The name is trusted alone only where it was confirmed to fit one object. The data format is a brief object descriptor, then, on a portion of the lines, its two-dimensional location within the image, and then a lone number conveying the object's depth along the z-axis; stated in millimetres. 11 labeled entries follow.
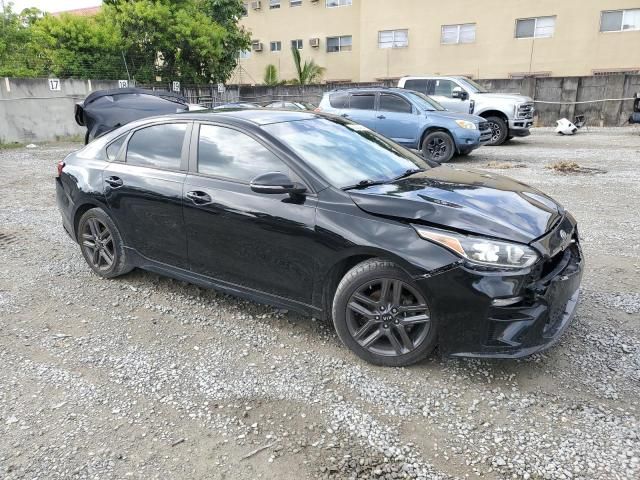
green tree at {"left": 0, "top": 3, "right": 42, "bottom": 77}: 17828
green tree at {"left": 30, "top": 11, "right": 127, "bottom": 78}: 18047
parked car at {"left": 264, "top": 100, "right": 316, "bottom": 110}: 13039
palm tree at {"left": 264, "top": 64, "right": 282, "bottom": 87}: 31266
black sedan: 2844
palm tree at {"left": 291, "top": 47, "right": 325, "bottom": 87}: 29438
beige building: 22891
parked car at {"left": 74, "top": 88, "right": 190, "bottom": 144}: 9547
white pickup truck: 13593
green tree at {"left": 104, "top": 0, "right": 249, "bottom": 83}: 19406
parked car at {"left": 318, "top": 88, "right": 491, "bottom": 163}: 10828
